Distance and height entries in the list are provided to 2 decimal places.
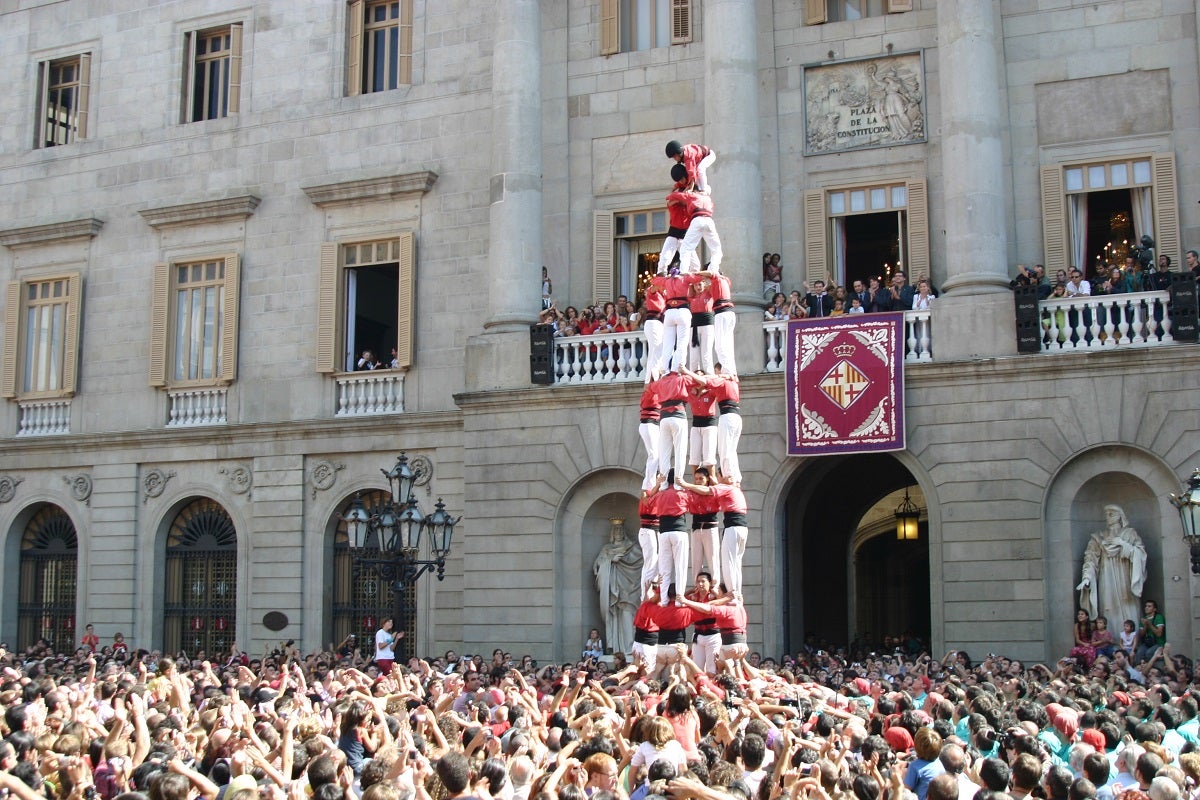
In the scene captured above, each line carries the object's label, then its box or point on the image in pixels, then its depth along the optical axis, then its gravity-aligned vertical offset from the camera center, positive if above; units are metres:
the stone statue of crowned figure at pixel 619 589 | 29.20 +0.22
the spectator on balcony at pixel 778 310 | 28.08 +5.49
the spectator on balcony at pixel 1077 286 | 26.14 +5.51
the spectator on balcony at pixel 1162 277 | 25.56 +5.54
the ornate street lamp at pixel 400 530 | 22.53 +1.11
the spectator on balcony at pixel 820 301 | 27.86 +5.60
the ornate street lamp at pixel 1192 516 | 20.34 +1.13
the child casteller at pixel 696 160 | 19.98 +5.94
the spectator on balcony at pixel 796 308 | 27.83 +5.48
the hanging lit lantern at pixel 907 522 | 32.59 +1.69
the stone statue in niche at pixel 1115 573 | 25.25 +0.44
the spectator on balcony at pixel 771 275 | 29.17 +6.41
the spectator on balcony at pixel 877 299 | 27.36 +5.54
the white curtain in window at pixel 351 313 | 33.62 +6.56
